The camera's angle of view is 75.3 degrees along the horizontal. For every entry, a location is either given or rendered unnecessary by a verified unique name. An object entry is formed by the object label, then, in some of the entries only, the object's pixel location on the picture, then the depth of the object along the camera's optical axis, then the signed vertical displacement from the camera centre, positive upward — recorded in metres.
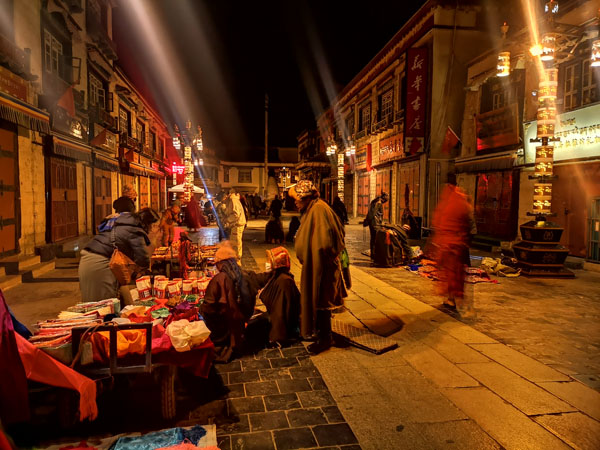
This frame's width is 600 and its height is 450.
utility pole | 46.06 +11.32
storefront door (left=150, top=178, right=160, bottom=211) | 31.23 +0.94
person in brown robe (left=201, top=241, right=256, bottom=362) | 4.47 -1.16
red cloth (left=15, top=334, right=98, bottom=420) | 2.77 -1.24
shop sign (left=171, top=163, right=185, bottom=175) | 28.90 +2.79
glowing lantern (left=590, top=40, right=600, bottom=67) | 8.27 +3.32
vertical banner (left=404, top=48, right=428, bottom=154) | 17.86 +5.07
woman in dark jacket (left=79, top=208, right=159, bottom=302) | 4.74 -0.57
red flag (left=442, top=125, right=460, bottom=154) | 15.66 +2.72
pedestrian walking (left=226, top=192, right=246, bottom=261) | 10.57 -0.35
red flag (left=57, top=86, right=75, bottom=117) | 11.58 +3.13
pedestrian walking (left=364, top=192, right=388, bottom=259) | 10.66 -0.22
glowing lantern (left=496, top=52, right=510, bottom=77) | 10.08 +3.77
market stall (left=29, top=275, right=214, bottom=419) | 3.09 -1.17
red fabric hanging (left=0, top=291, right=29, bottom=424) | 2.45 -1.12
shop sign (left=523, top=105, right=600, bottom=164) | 9.52 +1.92
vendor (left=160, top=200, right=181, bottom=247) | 9.69 -0.44
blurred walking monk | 6.10 -0.45
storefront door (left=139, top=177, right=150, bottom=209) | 27.19 +0.91
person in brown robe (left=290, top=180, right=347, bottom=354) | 4.59 -0.69
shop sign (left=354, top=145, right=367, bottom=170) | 27.77 +3.58
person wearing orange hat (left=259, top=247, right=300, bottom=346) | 4.97 -1.21
